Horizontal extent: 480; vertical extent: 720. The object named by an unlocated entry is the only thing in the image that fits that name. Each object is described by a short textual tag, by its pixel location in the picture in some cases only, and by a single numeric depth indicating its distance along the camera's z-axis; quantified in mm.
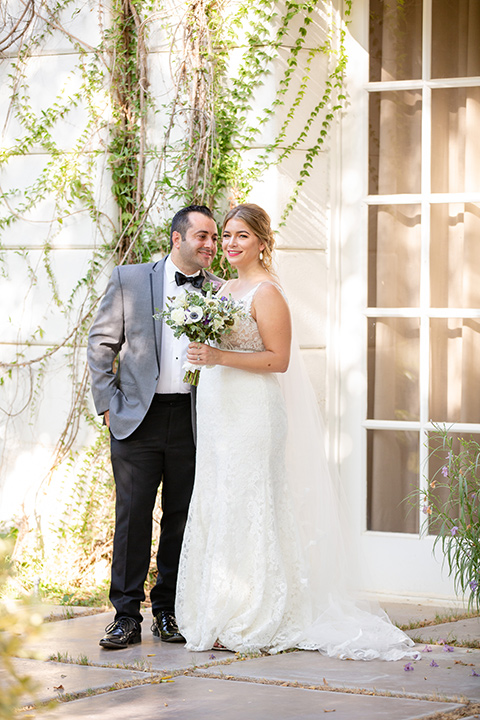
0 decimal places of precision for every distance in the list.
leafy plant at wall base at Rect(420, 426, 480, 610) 6273
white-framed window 8168
